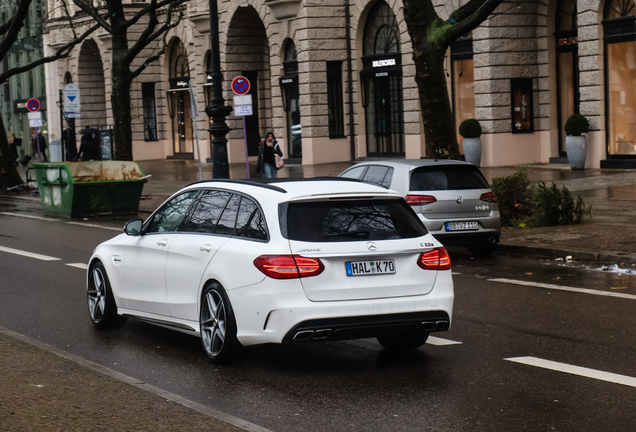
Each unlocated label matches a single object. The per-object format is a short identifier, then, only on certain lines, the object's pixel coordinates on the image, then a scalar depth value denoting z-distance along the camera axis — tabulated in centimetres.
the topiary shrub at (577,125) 2777
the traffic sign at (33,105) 3692
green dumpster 2300
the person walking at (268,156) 2698
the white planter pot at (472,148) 3053
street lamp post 2077
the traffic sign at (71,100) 3544
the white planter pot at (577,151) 2784
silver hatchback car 1384
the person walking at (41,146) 5045
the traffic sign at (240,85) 2469
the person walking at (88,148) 3861
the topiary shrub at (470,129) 3045
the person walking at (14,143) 5112
